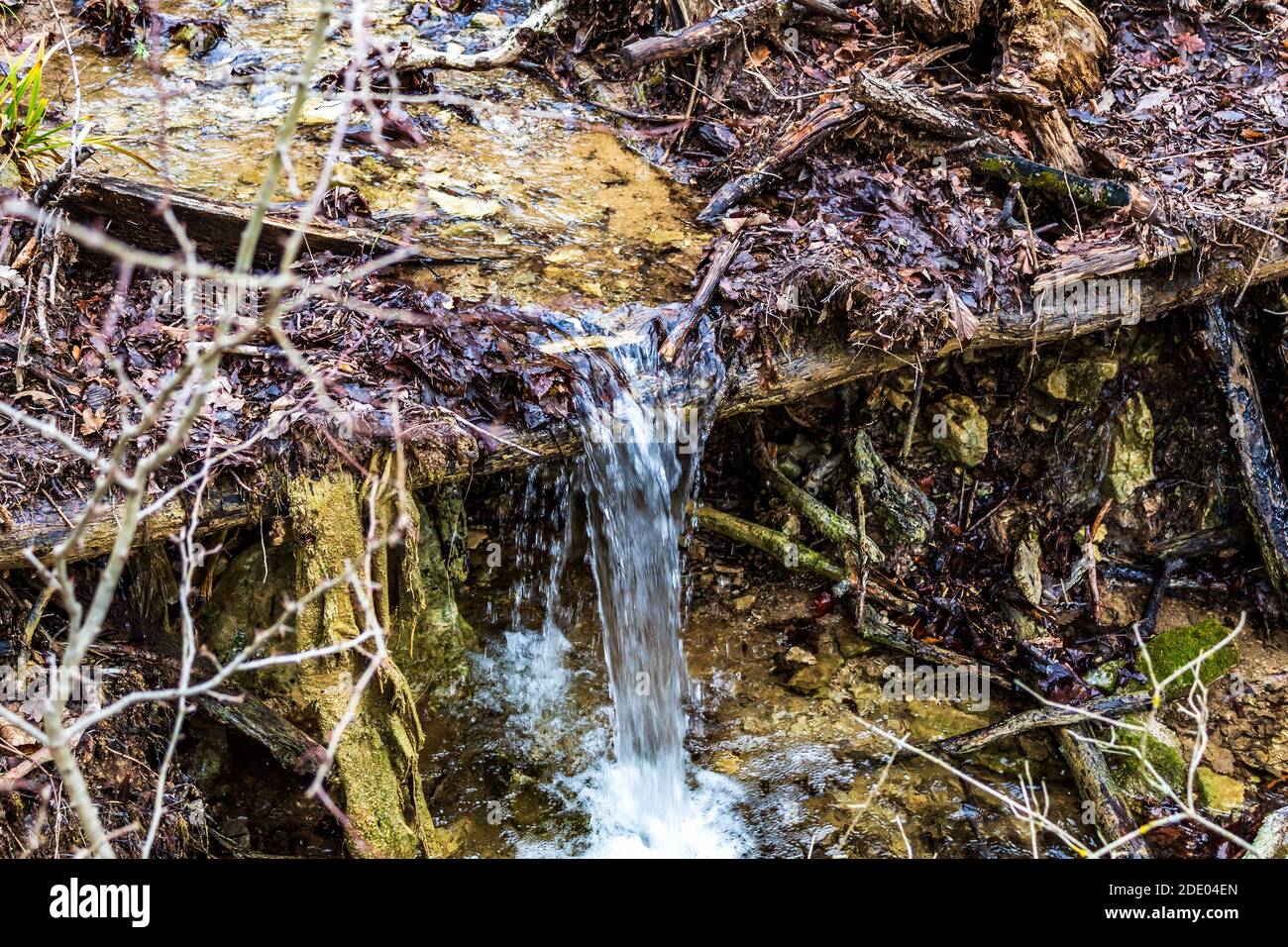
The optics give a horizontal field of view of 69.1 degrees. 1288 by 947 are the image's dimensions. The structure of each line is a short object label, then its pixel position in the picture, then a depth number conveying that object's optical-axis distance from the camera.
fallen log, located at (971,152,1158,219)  4.93
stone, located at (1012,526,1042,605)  5.62
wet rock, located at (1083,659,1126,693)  5.37
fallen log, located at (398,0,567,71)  6.28
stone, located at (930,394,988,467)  5.64
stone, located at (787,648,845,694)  5.39
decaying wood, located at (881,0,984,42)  5.65
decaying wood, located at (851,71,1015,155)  5.20
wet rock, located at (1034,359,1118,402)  5.55
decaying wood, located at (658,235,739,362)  4.45
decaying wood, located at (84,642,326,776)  4.19
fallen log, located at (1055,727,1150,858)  4.65
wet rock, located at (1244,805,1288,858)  4.41
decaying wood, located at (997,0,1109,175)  5.29
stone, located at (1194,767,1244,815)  4.91
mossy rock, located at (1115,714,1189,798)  4.95
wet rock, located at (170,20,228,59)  6.35
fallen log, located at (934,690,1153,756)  5.07
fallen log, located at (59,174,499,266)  4.19
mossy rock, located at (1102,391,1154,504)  5.76
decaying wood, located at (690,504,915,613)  5.66
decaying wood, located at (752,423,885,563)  5.58
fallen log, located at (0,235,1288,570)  3.53
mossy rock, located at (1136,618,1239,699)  5.37
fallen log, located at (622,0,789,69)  5.82
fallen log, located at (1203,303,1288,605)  5.54
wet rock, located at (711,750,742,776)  4.99
